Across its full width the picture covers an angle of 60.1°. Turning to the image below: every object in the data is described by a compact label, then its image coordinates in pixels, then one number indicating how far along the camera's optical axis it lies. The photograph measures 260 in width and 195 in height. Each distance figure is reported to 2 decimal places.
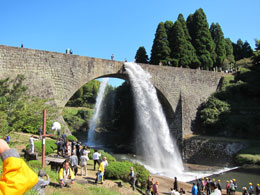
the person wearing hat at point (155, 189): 9.75
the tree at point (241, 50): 51.50
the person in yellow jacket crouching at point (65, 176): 6.76
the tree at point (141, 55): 43.33
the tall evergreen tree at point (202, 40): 35.69
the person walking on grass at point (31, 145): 10.18
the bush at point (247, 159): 17.95
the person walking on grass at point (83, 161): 9.49
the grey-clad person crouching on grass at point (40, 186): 4.67
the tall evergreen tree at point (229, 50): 42.89
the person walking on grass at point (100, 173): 8.52
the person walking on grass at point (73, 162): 8.93
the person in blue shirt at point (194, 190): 10.46
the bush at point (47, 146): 11.64
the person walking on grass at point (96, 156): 10.33
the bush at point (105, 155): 13.00
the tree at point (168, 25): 40.63
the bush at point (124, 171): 10.04
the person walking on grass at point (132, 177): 9.66
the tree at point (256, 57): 27.28
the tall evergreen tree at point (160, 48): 35.84
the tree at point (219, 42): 39.12
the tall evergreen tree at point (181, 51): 34.31
